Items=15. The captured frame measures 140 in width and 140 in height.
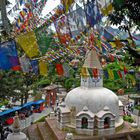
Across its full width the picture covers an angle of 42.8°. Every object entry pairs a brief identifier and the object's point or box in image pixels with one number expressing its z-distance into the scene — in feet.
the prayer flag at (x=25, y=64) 22.21
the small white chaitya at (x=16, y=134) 29.08
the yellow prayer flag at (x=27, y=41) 19.37
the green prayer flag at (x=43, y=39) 20.89
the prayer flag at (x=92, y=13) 17.78
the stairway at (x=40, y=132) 34.09
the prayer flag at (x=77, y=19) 20.58
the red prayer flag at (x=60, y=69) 24.86
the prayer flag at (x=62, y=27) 21.88
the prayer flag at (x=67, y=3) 17.22
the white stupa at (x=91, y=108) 32.06
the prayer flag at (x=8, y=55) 18.89
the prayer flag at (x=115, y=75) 28.44
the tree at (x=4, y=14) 18.35
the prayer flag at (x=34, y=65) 22.89
